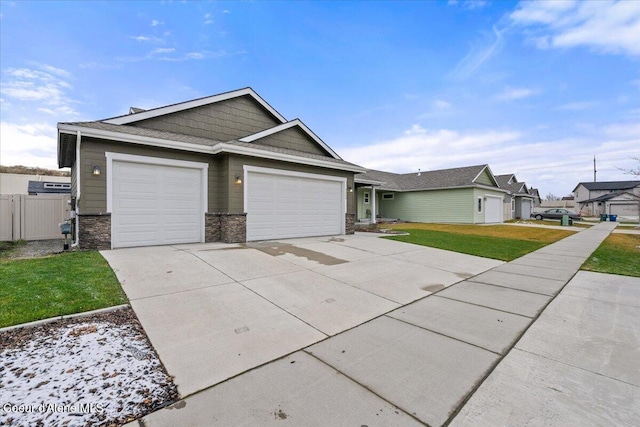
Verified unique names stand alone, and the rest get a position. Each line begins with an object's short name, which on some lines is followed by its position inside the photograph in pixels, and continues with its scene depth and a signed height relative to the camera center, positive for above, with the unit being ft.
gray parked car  99.82 -1.06
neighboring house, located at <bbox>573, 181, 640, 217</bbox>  145.69 +7.18
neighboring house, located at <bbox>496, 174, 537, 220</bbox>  100.55 +4.90
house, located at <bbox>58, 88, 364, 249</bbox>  25.84 +3.93
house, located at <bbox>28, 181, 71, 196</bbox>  74.59 +6.37
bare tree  49.11 +7.55
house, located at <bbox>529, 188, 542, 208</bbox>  143.95 +10.06
